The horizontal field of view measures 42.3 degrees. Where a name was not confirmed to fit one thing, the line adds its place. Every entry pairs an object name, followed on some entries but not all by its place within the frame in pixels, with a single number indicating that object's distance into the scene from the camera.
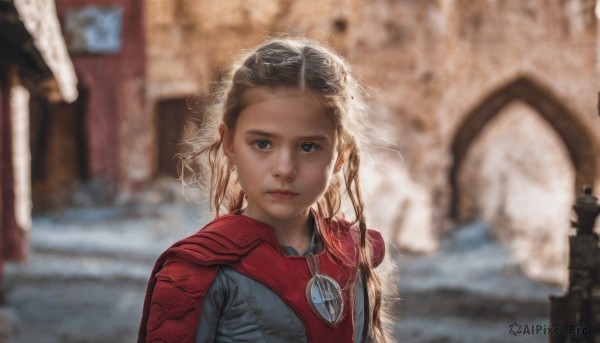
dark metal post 2.11
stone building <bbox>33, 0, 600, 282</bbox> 11.05
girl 1.35
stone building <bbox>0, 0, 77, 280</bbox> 5.01
